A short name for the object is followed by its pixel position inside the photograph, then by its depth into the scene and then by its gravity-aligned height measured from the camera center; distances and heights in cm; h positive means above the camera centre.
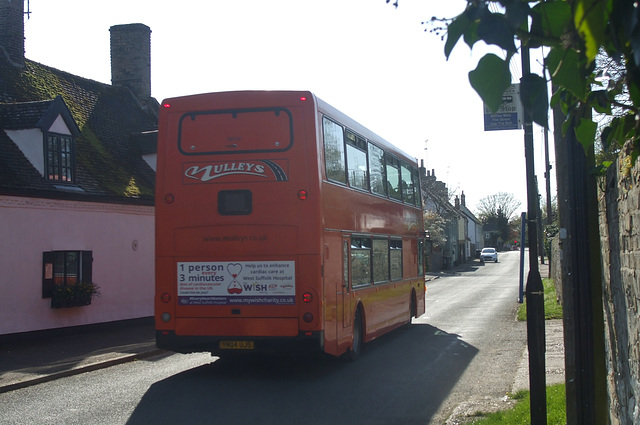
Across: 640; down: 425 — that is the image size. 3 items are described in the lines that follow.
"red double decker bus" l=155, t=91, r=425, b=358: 1062 +51
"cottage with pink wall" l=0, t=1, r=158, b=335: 1672 +160
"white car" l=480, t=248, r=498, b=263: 8634 -43
